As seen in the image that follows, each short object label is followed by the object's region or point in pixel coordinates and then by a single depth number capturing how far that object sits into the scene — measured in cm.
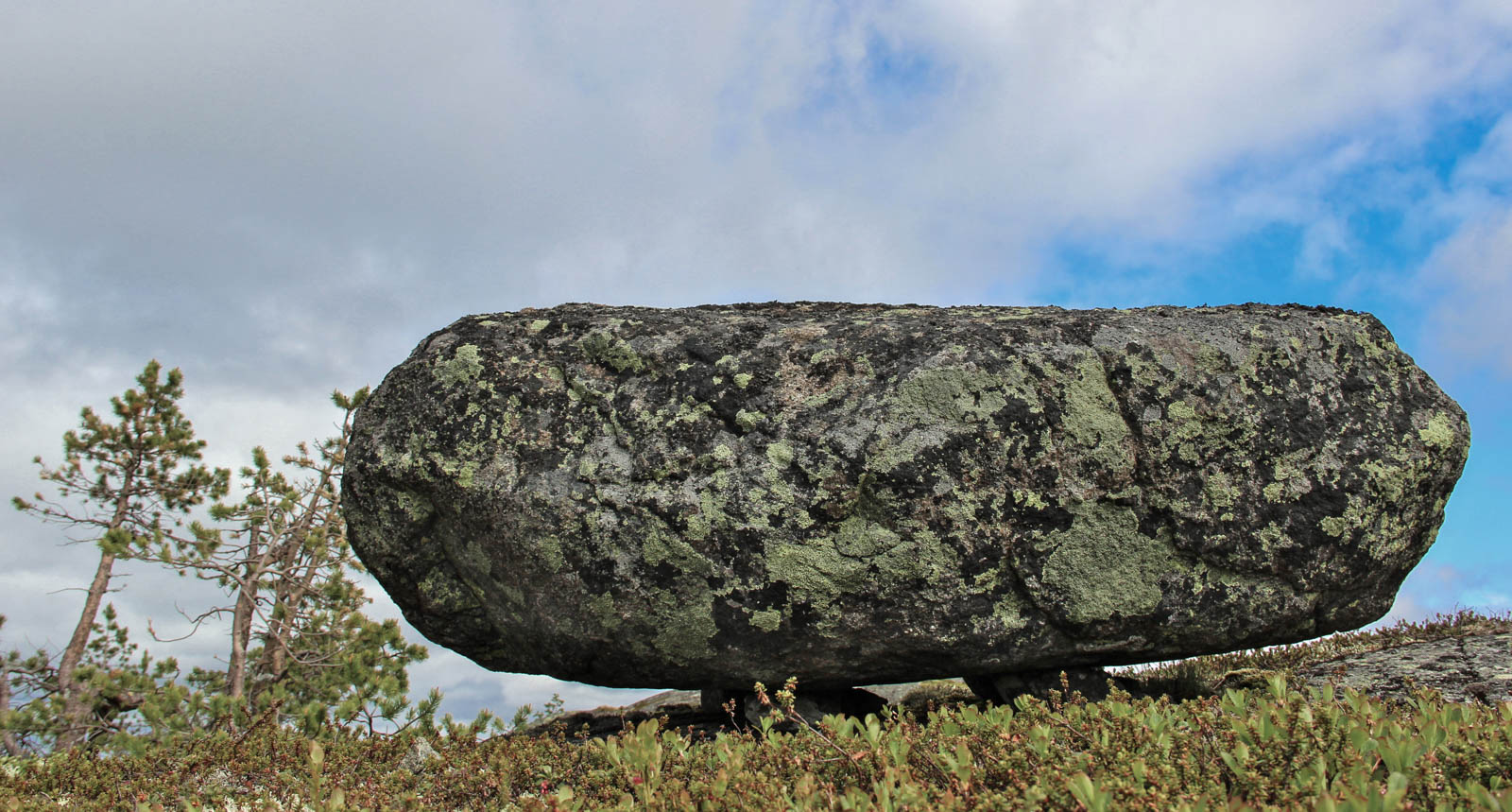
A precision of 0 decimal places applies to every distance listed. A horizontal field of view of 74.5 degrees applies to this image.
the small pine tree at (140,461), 1449
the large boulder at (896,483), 762
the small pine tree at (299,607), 1304
